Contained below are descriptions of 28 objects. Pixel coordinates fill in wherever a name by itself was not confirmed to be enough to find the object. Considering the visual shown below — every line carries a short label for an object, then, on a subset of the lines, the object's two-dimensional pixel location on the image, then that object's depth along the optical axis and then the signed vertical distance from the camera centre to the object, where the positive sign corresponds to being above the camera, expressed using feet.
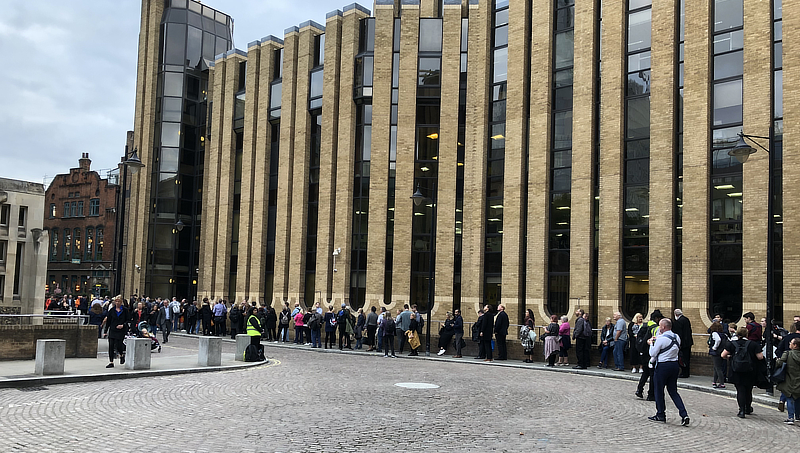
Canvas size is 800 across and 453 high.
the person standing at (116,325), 58.08 -4.38
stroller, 71.36 -6.24
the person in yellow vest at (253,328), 67.87 -4.99
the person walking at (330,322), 93.50 -5.81
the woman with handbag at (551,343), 74.43 -6.18
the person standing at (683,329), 63.16 -3.63
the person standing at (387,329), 82.58 -5.74
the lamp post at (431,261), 85.35 +2.56
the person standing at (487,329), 79.87 -5.23
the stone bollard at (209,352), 62.18 -6.72
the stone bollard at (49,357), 51.24 -6.25
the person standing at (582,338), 72.43 -5.35
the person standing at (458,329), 83.25 -5.57
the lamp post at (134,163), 74.33 +10.93
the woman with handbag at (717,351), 56.80 -4.95
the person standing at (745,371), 42.89 -4.89
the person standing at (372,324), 90.94 -5.75
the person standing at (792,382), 40.73 -5.13
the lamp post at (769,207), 54.65 +6.35
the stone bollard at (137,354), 57.11 -6.51
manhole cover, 51.84 -7.60
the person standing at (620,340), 69.72 -5.23
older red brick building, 196.24 +11.07
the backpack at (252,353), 67.56 -7.31
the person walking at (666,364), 38.55 -4.10
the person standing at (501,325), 79.61 -4.73
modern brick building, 77.41 +16.26
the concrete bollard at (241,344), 68.90 -6.62
